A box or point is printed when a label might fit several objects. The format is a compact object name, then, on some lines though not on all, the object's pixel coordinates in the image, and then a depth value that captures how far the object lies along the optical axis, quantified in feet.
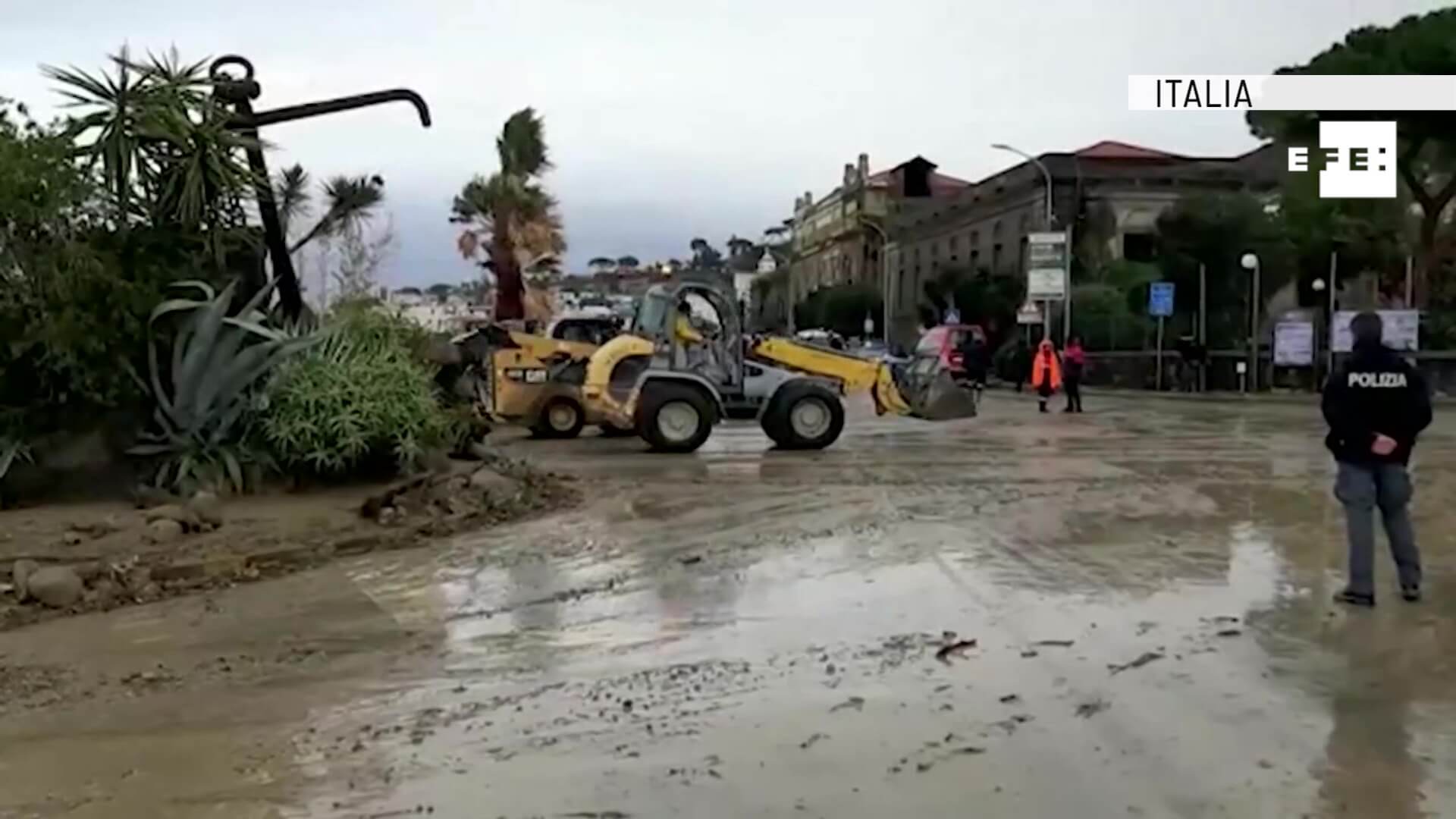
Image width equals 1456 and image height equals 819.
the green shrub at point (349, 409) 46.29
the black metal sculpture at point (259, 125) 50.14
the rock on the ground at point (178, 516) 39.19
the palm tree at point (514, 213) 136.56
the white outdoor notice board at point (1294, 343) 128.06
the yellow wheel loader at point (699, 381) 68.39
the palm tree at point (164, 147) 46.01
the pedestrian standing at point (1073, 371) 105.91
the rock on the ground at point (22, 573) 31.63
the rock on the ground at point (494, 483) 46.57
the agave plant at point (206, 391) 44.93
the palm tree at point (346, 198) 59.62
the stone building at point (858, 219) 331.77
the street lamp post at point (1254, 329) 134.92
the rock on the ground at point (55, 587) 31.37
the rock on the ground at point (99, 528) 38.56
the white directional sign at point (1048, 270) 144.15
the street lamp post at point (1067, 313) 150.32
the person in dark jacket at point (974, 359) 142.00
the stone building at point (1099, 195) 212.64
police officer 29.71
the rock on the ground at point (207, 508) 40.14
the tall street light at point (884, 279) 281.33
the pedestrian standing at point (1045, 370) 108.78
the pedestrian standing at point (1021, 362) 154.81
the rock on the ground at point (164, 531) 37.88
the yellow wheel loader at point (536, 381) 77.77
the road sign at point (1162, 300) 135.13
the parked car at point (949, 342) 141.69
